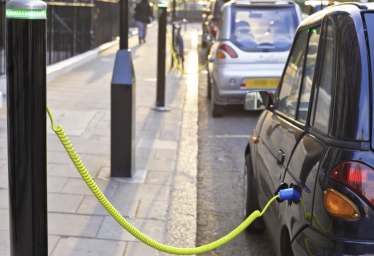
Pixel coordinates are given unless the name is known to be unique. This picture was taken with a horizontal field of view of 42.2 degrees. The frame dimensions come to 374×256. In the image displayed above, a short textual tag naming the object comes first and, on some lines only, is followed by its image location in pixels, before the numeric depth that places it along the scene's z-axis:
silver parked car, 7.79
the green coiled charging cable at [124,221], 2.13
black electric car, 1.92
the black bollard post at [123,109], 4.45
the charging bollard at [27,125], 1.76
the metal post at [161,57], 7.93
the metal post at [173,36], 14.22
